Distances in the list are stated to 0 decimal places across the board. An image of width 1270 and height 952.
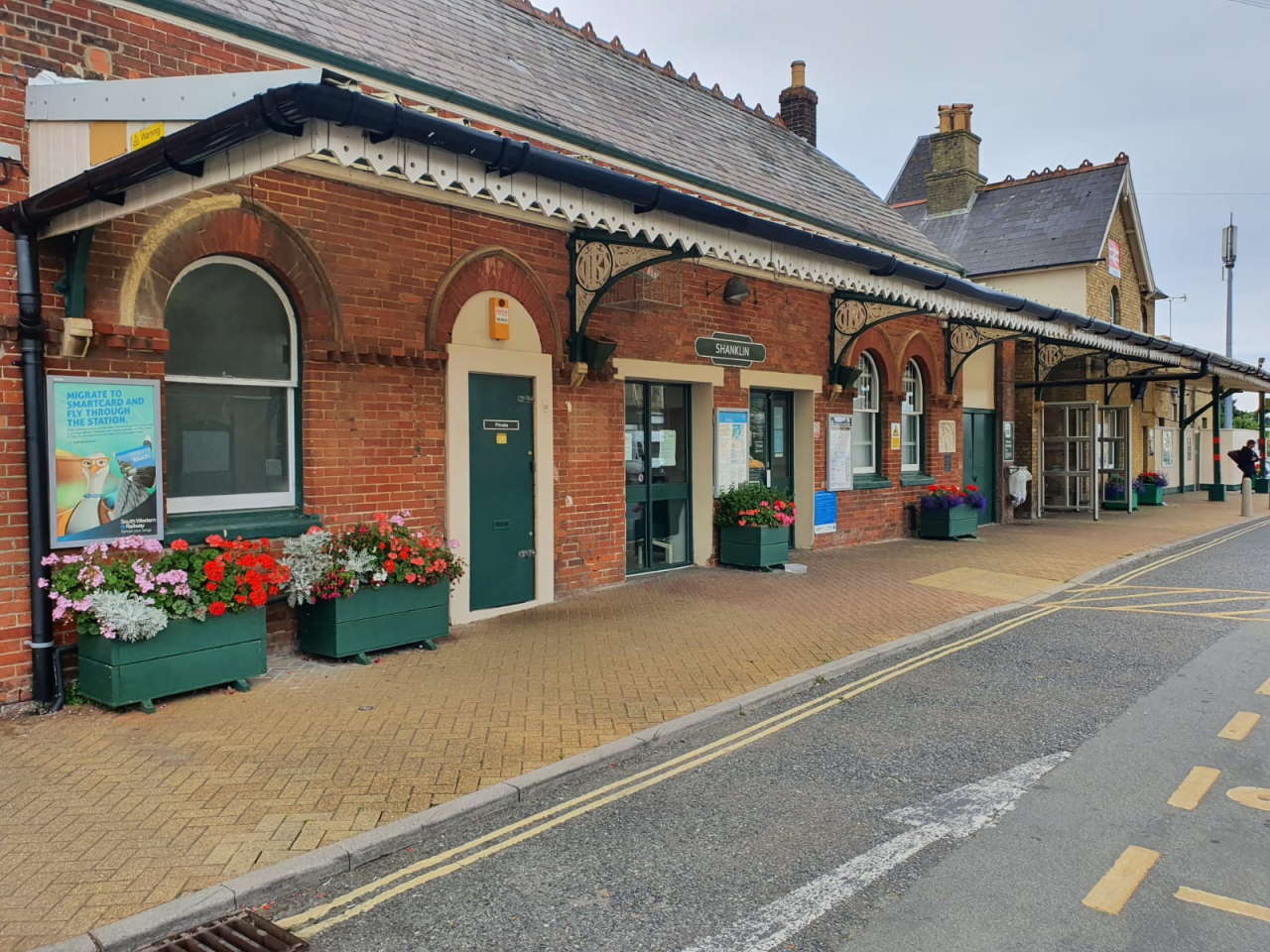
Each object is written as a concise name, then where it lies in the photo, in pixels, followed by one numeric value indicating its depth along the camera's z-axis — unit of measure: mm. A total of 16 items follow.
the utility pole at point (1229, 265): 37875
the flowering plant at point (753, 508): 11266
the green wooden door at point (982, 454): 17781
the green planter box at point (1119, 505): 21719
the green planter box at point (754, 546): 11188
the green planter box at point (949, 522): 14844
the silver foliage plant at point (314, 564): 6598
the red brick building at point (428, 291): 5316
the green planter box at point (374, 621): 6746
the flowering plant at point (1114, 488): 21938
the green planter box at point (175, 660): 5508
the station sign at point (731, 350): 11109
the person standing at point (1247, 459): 23219
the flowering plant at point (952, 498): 14914
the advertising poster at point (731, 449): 11438
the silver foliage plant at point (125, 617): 5410
